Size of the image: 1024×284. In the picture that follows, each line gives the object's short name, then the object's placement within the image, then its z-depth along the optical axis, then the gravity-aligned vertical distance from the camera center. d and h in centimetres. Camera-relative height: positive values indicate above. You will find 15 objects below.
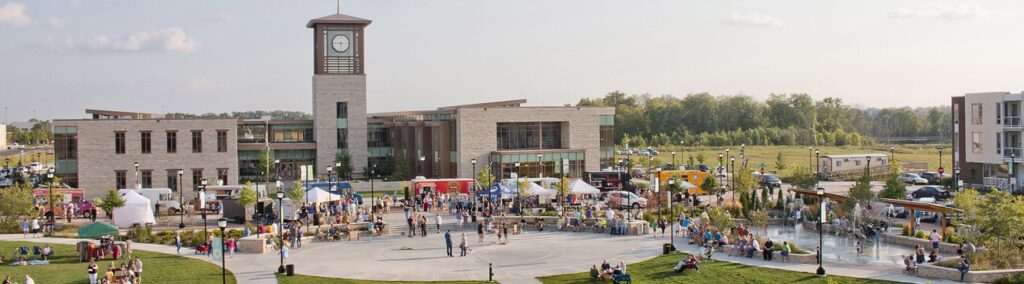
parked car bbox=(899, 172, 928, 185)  7638 -324
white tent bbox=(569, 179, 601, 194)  5797 -281
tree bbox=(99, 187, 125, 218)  4847 -279
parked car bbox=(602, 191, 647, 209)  5719 -354
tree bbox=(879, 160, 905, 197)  5347 -273
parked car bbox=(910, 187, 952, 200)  6200 -352
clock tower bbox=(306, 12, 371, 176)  8312 +447
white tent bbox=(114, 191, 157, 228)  4697 -326
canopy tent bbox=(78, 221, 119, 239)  3859 -336
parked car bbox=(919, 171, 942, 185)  7684 -315
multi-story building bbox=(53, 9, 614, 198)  7062 +18
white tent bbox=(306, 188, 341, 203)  5216 -280
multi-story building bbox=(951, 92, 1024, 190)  6762 -2
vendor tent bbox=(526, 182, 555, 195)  5694 -286
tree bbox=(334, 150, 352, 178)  8125 -176
